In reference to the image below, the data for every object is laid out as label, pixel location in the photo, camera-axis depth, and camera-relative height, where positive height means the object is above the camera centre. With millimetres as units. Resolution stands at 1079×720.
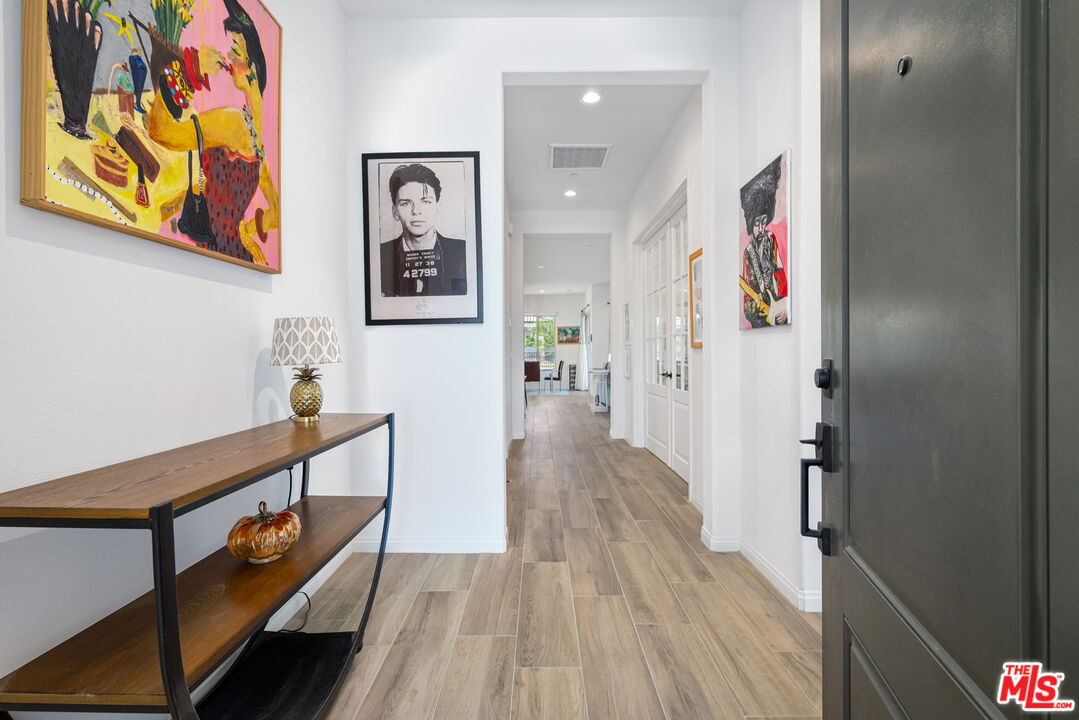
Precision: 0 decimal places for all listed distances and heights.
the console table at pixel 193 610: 843 -587
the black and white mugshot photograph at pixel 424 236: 2688 +645
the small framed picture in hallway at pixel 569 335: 15352 +574
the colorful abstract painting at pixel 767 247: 2145 +489
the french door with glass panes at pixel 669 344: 4254 +87
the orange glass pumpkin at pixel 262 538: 1384 -515
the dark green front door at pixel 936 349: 440 +3
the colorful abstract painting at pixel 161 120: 1042 +621
